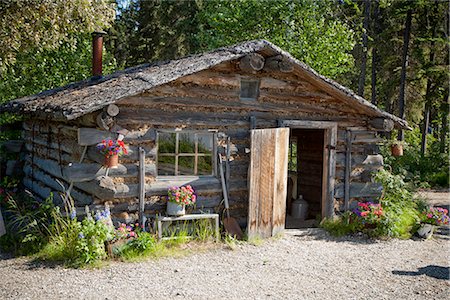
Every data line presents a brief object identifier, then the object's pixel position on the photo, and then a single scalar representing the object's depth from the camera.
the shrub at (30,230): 7.66
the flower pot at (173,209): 8.10
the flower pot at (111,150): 7.27
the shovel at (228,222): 8.73
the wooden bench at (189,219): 8.02
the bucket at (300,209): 11.88
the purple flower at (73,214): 7.34
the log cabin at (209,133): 7.76
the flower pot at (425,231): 9.61
